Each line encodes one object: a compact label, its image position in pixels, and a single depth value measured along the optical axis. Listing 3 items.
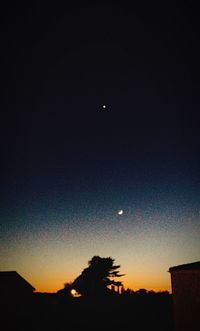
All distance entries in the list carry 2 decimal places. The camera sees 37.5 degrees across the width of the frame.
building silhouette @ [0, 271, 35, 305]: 32.59
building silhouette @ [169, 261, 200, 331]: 19.86
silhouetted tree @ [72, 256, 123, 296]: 52.53
